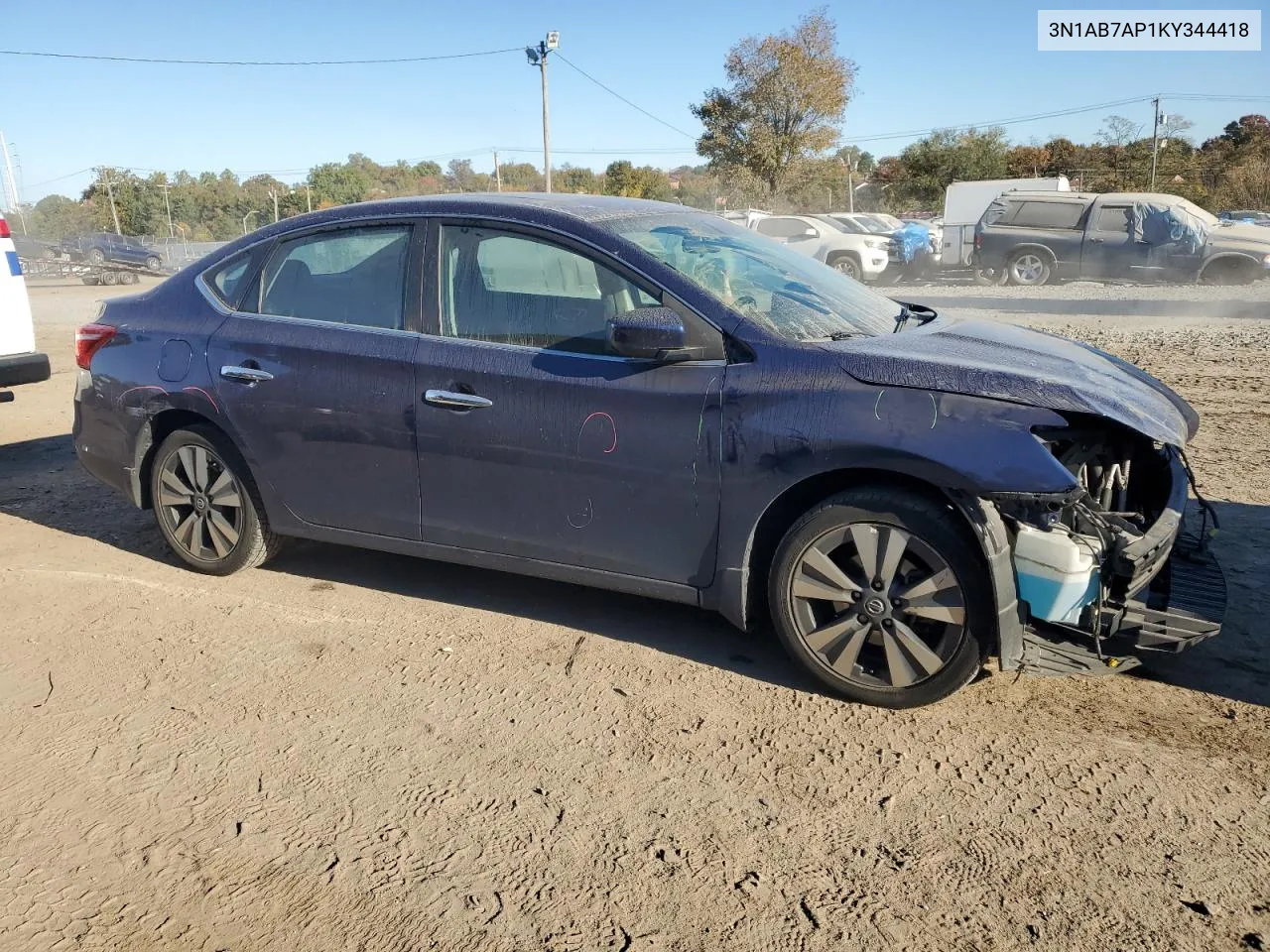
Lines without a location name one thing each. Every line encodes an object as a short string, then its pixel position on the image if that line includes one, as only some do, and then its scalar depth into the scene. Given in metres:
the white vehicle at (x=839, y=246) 21.91
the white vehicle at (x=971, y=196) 27.22
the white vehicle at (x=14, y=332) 7.37
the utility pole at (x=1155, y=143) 41.97
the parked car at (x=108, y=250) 32.62
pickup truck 18.80
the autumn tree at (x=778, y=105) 39.00
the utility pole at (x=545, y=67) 34.81
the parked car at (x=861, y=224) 24.95
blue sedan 3.37
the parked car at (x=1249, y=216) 30.02
